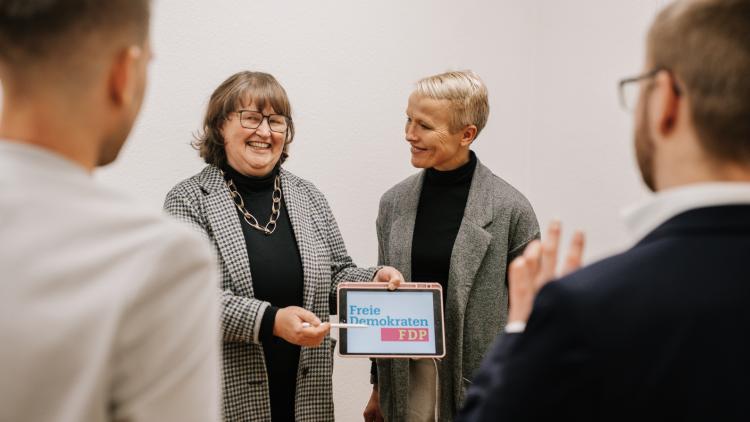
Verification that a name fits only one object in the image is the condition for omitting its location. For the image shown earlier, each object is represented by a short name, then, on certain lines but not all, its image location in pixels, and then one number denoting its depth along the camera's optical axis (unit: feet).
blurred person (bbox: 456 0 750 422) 2.36
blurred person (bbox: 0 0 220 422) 2.11
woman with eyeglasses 6.01
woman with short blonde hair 6.91
